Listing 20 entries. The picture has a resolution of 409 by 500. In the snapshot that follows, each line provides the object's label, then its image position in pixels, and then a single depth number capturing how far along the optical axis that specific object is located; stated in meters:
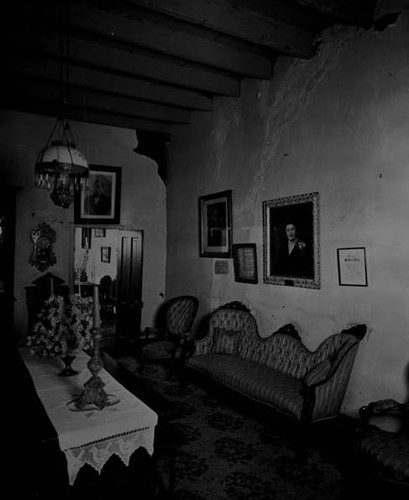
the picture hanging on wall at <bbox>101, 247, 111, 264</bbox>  10.45
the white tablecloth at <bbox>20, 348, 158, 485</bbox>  2.43
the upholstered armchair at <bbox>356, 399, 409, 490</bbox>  2.55
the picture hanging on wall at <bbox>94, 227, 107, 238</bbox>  10.29
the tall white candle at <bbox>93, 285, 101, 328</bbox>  2.67
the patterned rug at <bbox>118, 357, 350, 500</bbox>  3.01
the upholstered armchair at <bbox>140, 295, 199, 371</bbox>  6.32
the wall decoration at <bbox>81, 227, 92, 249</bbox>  10.00
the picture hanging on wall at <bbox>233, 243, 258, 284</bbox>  5.43
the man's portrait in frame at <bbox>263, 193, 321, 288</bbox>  4.48
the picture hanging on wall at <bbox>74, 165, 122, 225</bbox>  7.36
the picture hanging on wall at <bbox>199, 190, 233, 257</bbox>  6.04
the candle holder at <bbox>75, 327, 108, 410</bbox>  2.75
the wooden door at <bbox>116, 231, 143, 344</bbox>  7.64
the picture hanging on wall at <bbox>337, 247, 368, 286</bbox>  3.92
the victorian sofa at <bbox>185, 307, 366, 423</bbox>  3.60
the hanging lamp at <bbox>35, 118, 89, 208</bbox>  3.55
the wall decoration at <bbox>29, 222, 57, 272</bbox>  6.93
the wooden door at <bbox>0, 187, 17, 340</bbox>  6.27
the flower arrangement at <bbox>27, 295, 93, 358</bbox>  3.32
